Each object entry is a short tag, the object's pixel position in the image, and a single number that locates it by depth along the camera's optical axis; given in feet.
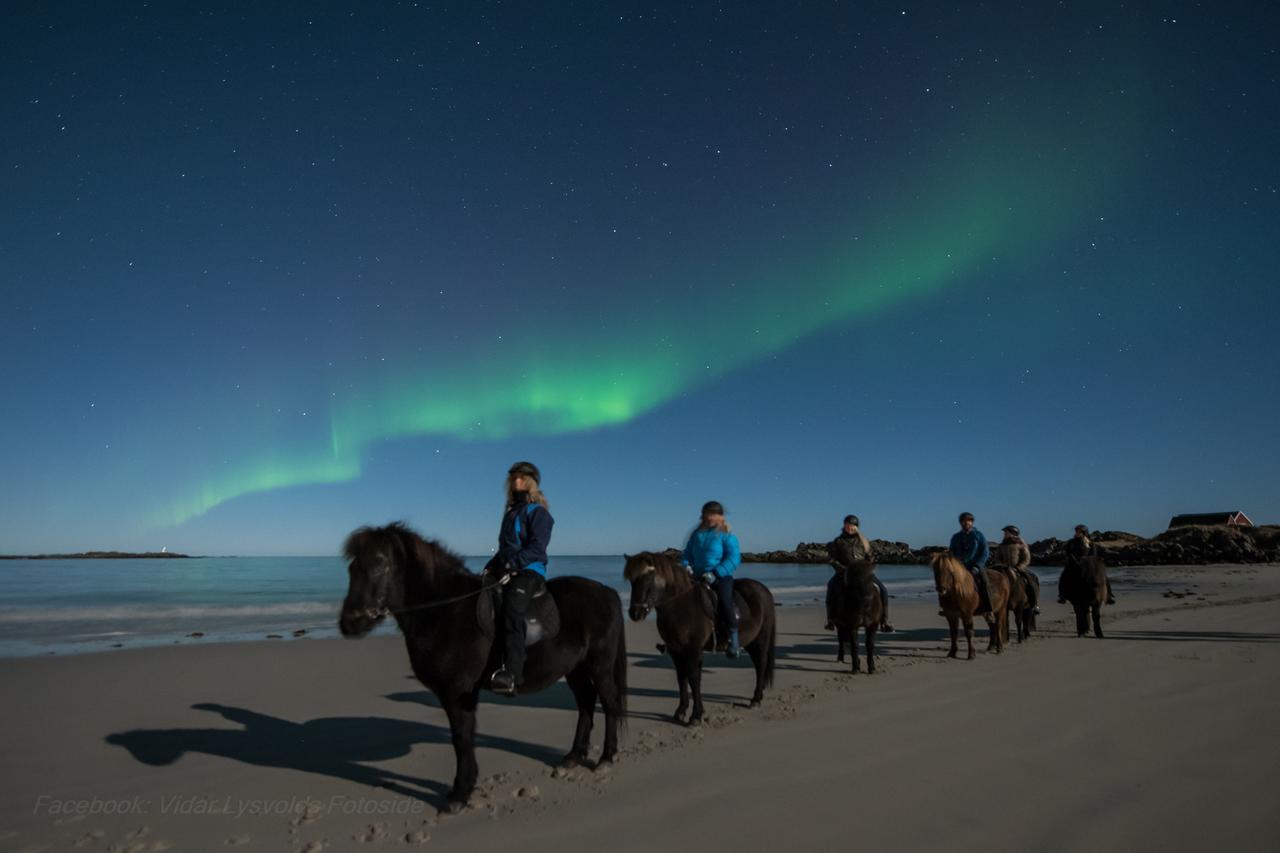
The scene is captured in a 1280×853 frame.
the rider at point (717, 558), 23.66
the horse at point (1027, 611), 41.34
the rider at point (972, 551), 36.39
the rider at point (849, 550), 32.35
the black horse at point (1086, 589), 41.19
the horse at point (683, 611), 21.38
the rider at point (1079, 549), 42.19
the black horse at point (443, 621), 13.89
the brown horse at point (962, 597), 34.27
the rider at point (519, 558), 14.96
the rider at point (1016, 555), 41.78
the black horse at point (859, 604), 30.89
